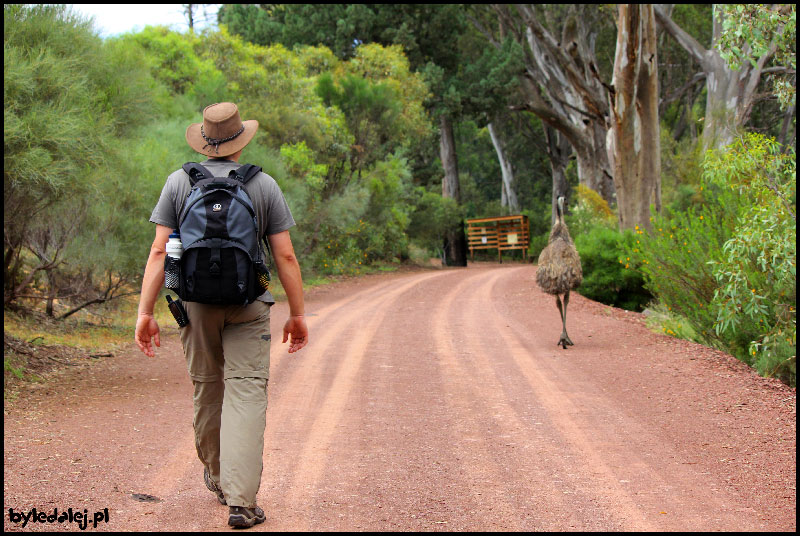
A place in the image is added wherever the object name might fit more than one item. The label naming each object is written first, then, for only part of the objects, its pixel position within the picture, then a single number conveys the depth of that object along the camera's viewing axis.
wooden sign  44.84
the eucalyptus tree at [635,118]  18.91
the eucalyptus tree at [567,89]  33.19
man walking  4.30
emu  11.78
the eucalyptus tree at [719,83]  26.19
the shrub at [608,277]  19.72
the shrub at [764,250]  7.96
